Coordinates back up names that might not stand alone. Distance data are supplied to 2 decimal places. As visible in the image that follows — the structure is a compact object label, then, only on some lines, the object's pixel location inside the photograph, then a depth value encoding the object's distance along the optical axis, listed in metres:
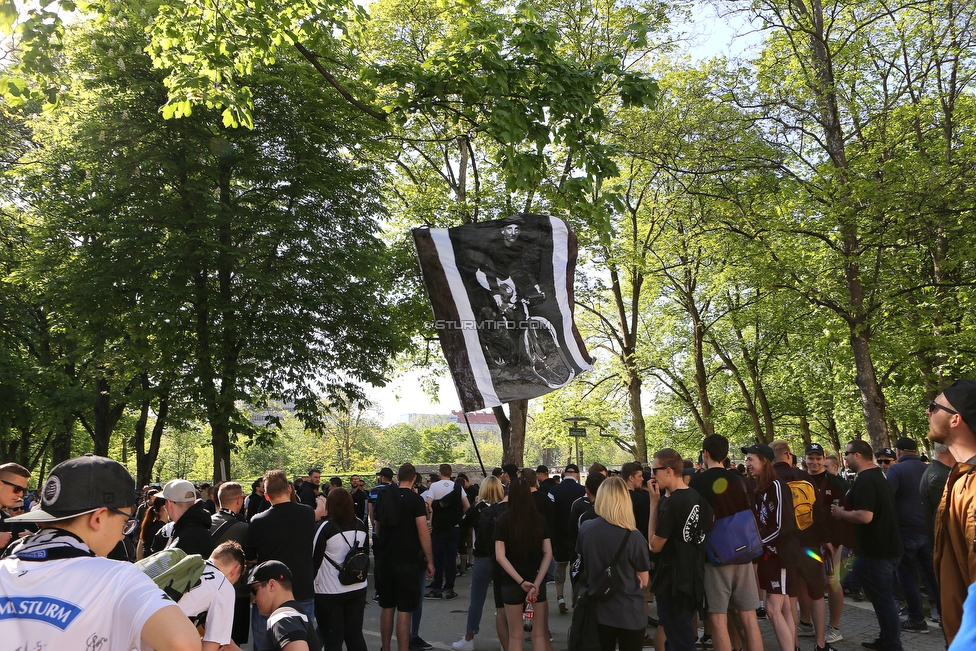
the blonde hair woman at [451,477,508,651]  7.76
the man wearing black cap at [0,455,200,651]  2.09
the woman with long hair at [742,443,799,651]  6.82
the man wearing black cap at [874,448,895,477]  9.99
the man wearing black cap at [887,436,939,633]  8.02
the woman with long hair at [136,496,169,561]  7.10
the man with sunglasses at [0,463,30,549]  5.61
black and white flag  6.27
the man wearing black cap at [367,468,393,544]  8.73
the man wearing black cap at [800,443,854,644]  7.71
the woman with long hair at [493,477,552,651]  6.65
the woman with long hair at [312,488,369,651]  6.51
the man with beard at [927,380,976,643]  2.79
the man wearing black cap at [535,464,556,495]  11.33
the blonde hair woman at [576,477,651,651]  5.48
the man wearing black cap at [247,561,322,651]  4.03
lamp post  18.71
